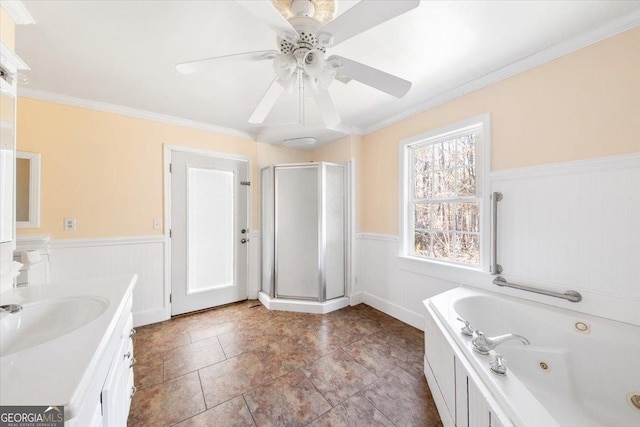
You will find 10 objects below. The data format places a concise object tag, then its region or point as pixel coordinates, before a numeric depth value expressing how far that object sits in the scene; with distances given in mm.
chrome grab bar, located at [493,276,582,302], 1537
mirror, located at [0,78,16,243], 1245
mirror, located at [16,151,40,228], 2055
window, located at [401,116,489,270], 2105
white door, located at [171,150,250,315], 2842
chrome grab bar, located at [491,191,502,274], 1917
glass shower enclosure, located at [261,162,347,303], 3027
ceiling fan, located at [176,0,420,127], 905
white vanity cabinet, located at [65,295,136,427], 694
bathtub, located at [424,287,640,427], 1082
